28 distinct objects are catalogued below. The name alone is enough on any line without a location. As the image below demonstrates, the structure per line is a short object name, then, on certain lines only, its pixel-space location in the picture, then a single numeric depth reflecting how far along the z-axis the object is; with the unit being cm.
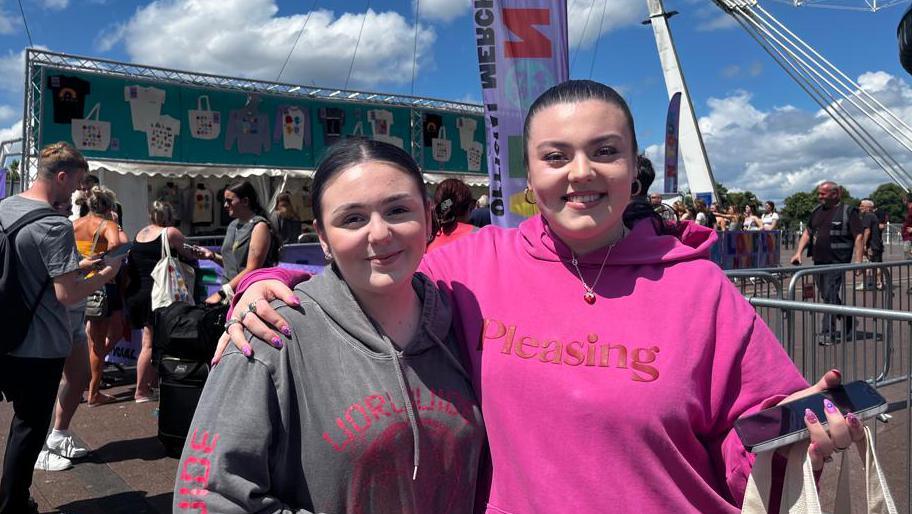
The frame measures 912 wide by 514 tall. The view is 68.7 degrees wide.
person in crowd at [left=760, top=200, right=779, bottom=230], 1800
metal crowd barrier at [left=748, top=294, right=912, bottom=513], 359
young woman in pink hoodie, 140
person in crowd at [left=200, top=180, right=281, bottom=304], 520
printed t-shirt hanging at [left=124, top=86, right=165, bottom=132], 1287
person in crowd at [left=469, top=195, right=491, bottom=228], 764
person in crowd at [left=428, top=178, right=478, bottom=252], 499
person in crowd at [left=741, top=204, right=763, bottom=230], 1906
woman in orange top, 576
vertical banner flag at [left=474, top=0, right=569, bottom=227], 411
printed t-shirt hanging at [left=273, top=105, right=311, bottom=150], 1485
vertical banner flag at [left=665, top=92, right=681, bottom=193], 1756
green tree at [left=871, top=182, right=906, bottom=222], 7623
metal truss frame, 1143
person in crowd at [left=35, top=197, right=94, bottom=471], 449
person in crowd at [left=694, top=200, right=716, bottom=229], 1446
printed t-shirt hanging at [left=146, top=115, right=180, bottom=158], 1319
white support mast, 2361
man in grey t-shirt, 364
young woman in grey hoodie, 126
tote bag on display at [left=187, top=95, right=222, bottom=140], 1369
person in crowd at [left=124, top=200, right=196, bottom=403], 633
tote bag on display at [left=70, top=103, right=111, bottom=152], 1214
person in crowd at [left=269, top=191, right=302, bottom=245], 827
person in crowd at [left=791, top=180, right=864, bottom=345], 870
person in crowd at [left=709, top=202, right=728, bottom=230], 1739
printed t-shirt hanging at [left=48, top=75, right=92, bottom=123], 1177
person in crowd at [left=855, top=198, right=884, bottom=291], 1133
